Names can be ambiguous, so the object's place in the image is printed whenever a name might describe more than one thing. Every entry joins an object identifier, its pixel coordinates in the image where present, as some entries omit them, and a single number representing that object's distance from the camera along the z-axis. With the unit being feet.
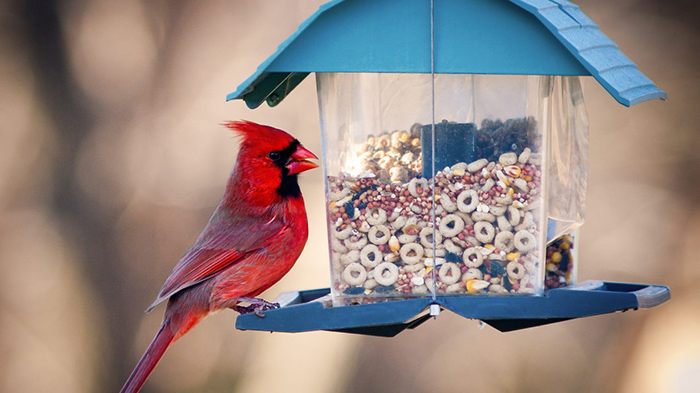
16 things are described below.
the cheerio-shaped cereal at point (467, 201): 18.06
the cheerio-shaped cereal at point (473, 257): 18.03
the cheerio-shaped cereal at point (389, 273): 18.40
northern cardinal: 21.57
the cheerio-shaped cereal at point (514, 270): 18.15
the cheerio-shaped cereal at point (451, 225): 18.08
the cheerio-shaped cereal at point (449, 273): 18.10
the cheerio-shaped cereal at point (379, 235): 18.39
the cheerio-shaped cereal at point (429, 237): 18.17
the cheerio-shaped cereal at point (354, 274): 18.76
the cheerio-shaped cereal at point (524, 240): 18.21
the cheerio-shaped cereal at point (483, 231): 18.02
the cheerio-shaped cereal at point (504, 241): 18.10
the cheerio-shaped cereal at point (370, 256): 18.53
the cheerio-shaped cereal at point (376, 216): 18.42
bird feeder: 16.74
